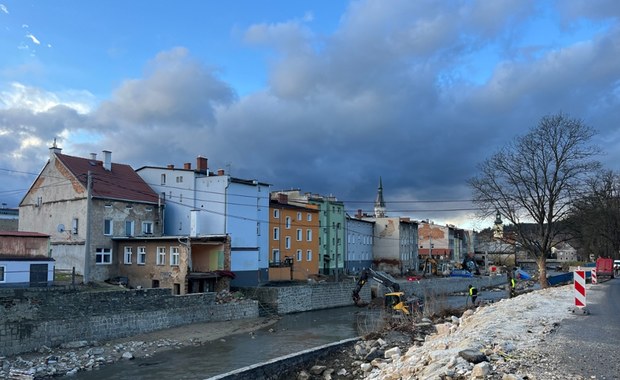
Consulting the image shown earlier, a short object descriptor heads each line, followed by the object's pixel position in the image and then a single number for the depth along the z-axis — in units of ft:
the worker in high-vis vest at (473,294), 128.77
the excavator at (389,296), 112.57
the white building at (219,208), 151.64
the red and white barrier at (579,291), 60.23
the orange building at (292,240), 180.14
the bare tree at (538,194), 112.68
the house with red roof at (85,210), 134.92
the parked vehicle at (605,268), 152.35
